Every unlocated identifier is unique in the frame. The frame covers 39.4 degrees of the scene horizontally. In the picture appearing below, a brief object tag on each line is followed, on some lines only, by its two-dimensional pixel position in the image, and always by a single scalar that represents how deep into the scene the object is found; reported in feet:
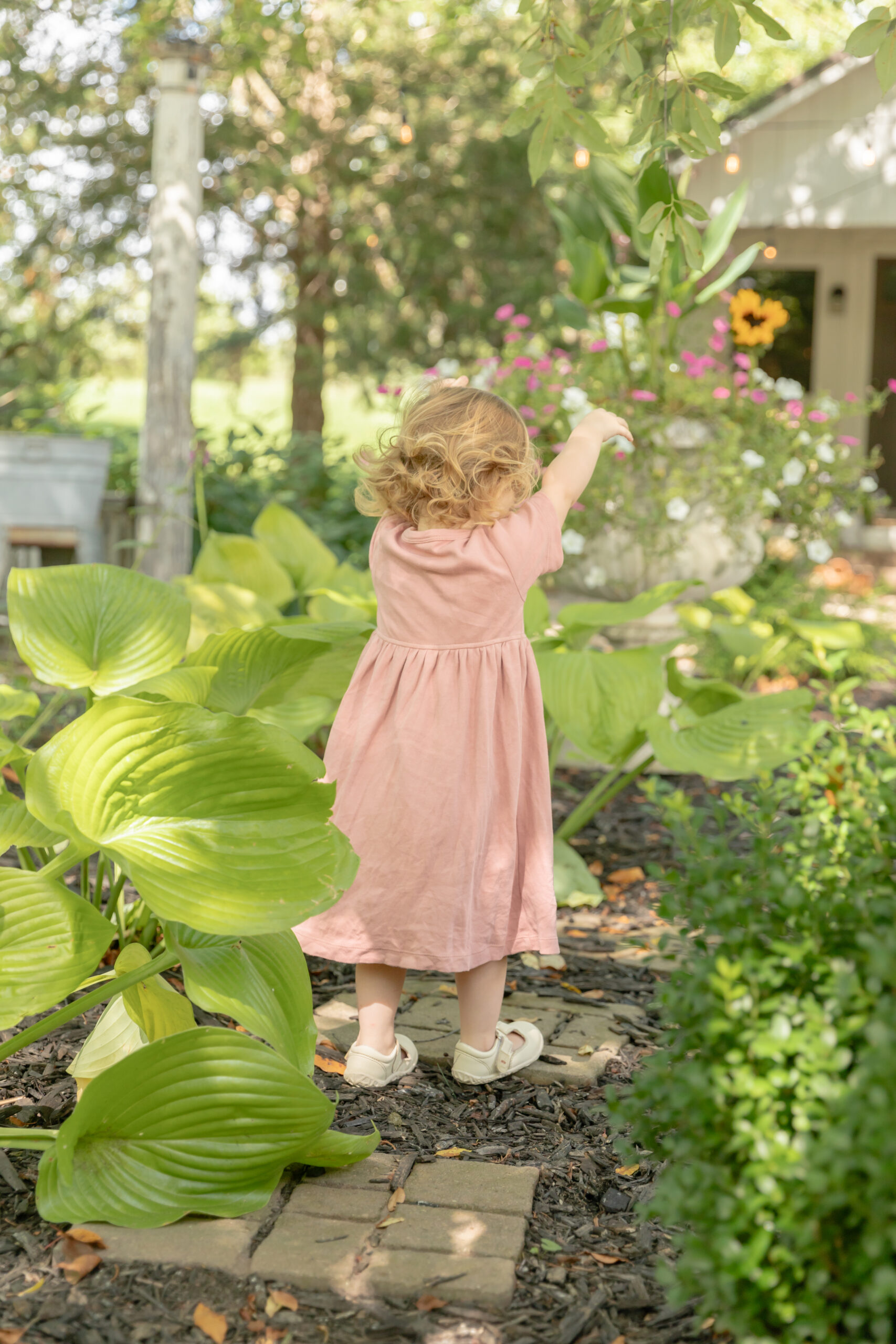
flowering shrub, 15.17
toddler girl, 7.31
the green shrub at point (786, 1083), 3.99
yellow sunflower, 17.65
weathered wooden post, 15.76
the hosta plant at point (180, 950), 5.70
